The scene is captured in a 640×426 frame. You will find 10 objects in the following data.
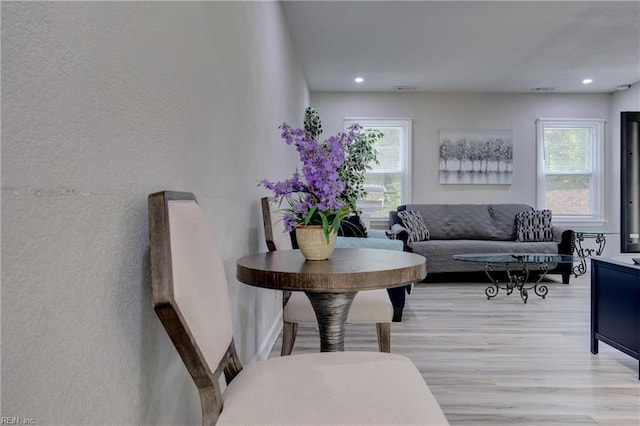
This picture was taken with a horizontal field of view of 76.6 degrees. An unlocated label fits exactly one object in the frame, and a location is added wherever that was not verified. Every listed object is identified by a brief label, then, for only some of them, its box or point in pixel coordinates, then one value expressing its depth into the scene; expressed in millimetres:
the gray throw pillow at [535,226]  5406
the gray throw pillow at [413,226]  5328
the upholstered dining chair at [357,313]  1963
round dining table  1181
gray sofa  5070
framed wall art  6320
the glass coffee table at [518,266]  3912
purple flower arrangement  1429
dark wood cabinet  2258
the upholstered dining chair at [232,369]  797
